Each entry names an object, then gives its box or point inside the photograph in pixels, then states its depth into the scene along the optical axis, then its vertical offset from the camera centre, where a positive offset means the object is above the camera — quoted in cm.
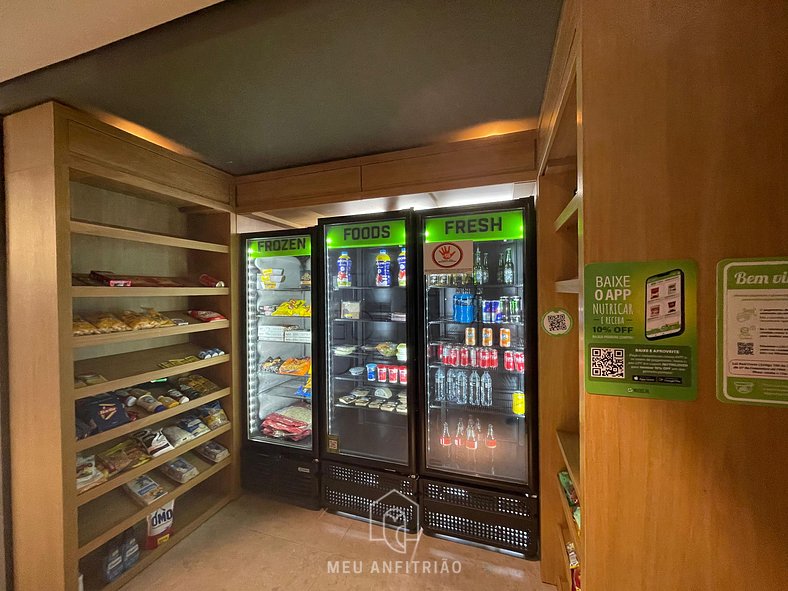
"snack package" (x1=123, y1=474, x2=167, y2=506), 180 -112
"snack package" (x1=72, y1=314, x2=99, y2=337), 153 -17
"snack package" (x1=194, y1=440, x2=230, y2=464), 223 -110
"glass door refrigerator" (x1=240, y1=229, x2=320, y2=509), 224 -58
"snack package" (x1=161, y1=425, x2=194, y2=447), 200 -89
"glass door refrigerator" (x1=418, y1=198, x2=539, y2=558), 178 -55
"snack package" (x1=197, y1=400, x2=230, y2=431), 224 -86
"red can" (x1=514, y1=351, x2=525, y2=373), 193 -42
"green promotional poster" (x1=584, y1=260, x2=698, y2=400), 69 -9
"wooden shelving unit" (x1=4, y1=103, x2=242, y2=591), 143 -8
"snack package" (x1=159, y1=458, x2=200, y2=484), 201 -111
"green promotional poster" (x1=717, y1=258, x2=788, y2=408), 64 -8
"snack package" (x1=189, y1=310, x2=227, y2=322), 222 -16
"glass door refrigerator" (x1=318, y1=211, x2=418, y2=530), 201 -56
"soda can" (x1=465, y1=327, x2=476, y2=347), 204 -29
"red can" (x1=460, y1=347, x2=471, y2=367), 205 -42
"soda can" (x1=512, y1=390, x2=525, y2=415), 195 -67
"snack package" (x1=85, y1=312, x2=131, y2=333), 165 -16
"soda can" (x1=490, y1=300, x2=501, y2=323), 198 -13
